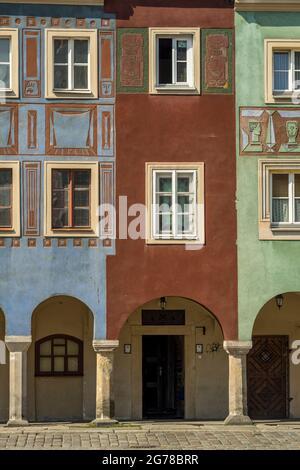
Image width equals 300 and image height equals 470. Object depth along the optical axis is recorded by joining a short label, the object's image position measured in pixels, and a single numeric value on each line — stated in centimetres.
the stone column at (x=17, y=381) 3897
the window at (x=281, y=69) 3972
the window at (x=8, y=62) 3928
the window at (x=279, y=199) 3959
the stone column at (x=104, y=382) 3916
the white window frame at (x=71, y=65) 3950
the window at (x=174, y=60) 3962
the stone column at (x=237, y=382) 3934
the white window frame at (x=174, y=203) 3944
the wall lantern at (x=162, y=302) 4147
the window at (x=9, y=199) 3916
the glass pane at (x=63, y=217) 3941
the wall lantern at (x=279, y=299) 4122
